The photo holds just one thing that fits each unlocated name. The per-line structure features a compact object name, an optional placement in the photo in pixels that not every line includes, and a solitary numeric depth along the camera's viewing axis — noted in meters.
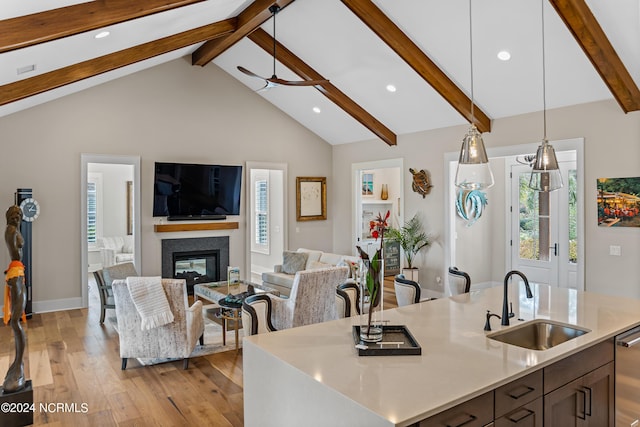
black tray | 2.05
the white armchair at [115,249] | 9.04
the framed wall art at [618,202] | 5.12
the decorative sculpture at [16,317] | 3.18
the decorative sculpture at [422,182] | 7.59
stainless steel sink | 2.54
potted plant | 7.62
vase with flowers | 2.16
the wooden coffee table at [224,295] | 5.00
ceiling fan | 5.36
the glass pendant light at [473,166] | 2.74
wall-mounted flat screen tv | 7.48
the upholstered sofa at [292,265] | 6.89
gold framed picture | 9.17
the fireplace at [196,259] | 7.70
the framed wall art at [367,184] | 10.35
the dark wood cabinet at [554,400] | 1.72
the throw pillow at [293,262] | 7.27
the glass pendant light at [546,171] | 3.11
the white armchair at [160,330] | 4.16
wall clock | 5.96
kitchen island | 1.62
